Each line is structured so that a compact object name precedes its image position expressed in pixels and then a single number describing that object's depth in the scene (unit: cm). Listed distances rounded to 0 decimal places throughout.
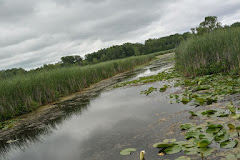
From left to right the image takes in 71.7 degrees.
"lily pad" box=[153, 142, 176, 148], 237
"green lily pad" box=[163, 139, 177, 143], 250
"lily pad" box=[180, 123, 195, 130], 280
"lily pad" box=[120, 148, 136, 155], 253
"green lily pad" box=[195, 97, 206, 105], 390
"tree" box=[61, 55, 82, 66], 6112
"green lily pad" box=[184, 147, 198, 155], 207
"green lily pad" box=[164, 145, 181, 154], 220
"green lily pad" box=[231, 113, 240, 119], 265
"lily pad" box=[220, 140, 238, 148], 201
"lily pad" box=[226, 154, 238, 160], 181
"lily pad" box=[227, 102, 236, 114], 271
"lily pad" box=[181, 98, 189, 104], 432
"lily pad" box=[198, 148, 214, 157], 201
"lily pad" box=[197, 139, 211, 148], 209
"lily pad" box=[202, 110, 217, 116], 314
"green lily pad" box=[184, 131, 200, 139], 241
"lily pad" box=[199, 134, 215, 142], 222
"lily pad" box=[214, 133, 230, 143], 217
